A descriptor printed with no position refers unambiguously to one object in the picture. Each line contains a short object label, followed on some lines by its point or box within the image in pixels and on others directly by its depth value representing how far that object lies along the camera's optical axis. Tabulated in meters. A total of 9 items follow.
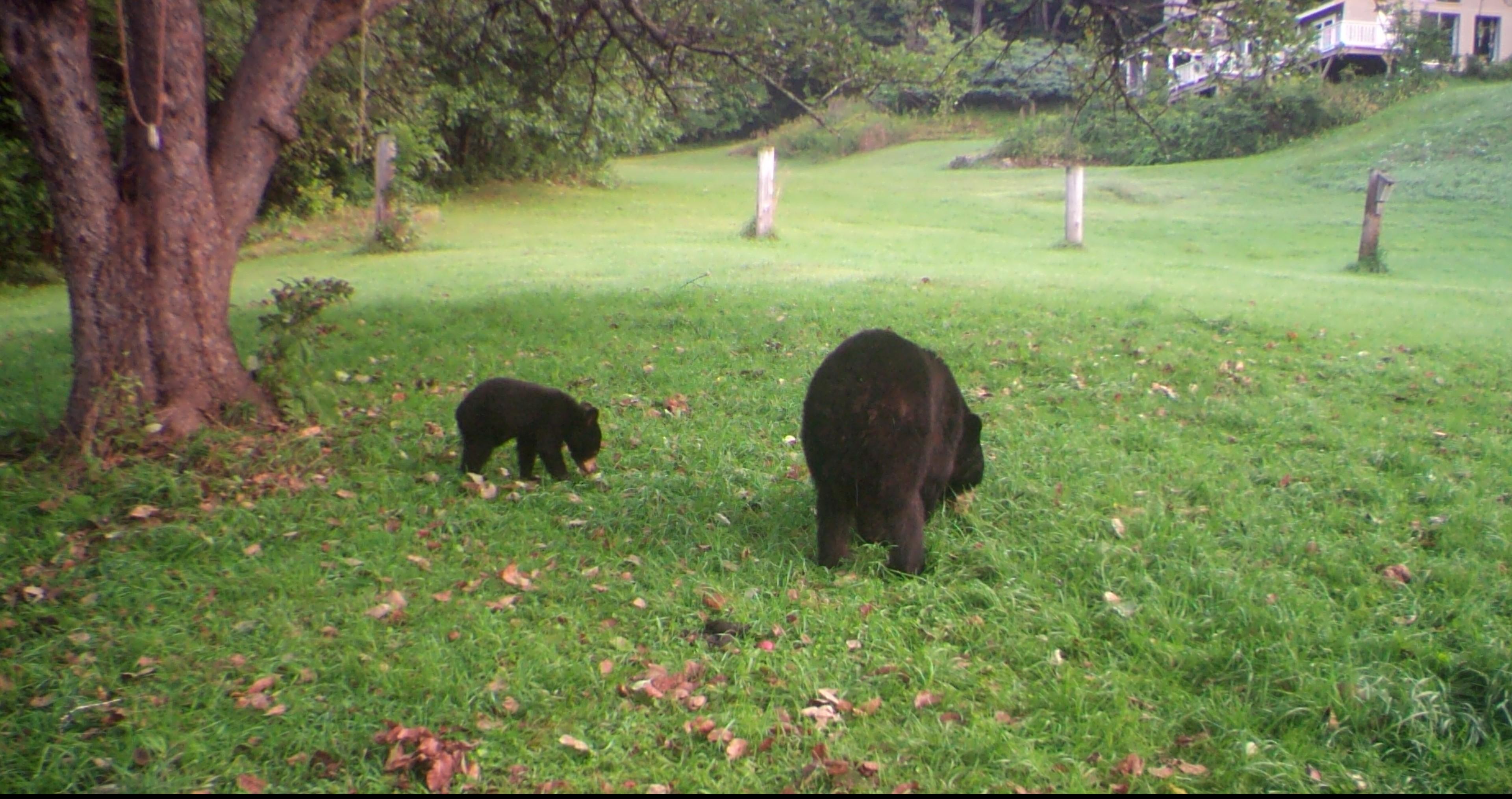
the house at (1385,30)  39.41
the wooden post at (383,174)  21.00
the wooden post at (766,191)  21.39
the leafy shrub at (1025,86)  40.41
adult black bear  5.22
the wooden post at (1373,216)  18.50
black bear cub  6.96
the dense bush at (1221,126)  38.38
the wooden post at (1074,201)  21.83
